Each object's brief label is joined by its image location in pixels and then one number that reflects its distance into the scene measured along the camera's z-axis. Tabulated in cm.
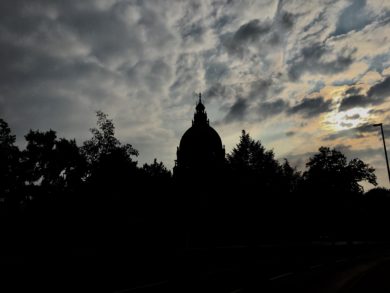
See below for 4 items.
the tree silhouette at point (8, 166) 4728
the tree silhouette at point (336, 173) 4591
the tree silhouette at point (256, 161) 4928
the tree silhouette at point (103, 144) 3912
